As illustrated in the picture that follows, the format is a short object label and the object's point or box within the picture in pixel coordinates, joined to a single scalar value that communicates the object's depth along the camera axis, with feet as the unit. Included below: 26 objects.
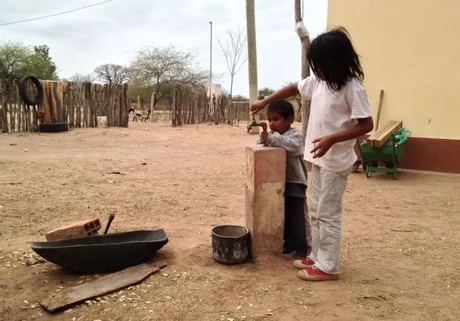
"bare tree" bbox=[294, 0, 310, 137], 20.99
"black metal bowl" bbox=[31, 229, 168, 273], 8.66
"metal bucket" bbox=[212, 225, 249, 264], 9.32
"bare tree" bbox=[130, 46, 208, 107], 94.38
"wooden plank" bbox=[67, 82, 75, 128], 41.19
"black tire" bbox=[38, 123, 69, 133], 38.04
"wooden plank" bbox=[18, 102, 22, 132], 37.21
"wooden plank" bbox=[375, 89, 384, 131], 23.52
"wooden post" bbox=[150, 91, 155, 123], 63.71
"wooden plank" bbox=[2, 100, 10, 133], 36.06
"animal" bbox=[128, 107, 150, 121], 65.31
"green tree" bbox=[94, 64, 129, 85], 120.67
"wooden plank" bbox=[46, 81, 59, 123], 39.73
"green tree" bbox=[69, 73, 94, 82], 125.18
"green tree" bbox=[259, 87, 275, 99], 116.39
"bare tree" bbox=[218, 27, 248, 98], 104.06
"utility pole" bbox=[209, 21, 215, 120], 57.53
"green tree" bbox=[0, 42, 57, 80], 101.76
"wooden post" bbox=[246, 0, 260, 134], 41.94
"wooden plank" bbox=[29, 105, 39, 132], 38.60
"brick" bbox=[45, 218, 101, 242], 9.88
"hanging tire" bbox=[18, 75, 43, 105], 36.01
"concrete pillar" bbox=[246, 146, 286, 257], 9.41
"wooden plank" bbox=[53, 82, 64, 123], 40.16
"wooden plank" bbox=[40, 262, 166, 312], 7.54
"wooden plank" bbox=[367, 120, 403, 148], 20.53
